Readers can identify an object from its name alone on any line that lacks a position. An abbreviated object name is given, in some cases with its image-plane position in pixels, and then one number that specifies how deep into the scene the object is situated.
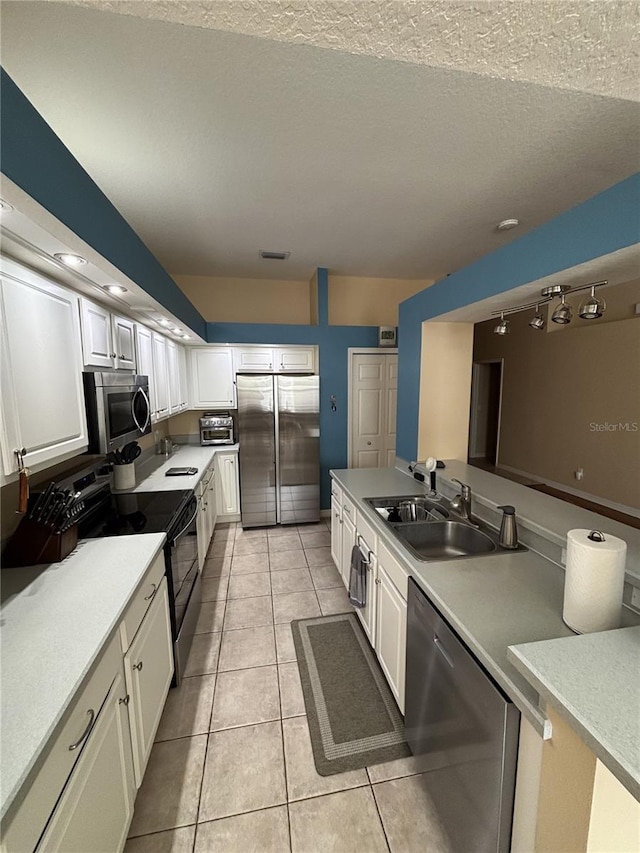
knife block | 1.42
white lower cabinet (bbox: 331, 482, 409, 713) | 1.62
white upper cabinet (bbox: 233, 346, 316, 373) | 3.99
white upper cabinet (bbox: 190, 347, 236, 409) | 3.94
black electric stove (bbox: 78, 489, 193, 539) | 1.85
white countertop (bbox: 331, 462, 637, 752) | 0.94
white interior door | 4.23
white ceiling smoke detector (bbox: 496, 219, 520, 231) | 2.62
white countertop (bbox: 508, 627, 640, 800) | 0.65
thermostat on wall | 4.15
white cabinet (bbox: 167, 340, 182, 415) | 3.34
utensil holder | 2.53
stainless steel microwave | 1.69
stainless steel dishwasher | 0.95
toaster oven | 4.09
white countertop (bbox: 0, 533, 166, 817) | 0.78
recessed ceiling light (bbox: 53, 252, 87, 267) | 1.30
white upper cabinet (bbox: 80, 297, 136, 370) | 1.71
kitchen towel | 2.12
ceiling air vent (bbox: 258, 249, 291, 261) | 3.36
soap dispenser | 1.64
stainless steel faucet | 1.98
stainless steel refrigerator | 3.77
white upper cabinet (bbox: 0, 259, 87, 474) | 1.15
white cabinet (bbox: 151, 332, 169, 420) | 2.87
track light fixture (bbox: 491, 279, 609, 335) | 1.52
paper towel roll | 0.98
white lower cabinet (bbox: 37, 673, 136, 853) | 0.86
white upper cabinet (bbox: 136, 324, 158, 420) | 2.51
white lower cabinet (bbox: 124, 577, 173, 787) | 1.33
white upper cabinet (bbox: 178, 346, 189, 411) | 3.74
